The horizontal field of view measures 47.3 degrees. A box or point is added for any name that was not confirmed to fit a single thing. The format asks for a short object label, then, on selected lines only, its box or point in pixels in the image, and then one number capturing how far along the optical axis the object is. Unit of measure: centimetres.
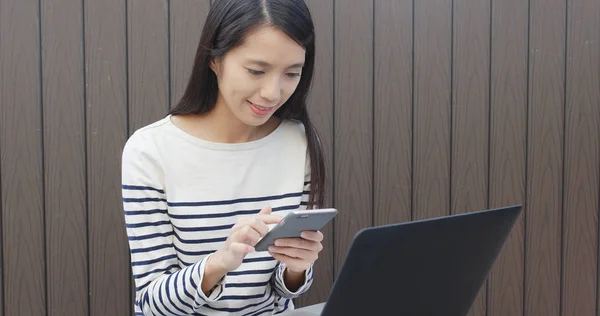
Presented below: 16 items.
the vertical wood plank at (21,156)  188
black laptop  83
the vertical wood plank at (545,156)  228
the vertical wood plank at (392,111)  217
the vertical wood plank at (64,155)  191
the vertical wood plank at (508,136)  226
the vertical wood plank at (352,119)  213
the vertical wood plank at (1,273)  189
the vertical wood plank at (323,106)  211
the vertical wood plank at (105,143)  194
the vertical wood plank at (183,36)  199
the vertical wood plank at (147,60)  196
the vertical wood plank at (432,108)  220
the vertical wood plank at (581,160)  230
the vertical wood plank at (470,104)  223
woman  131
